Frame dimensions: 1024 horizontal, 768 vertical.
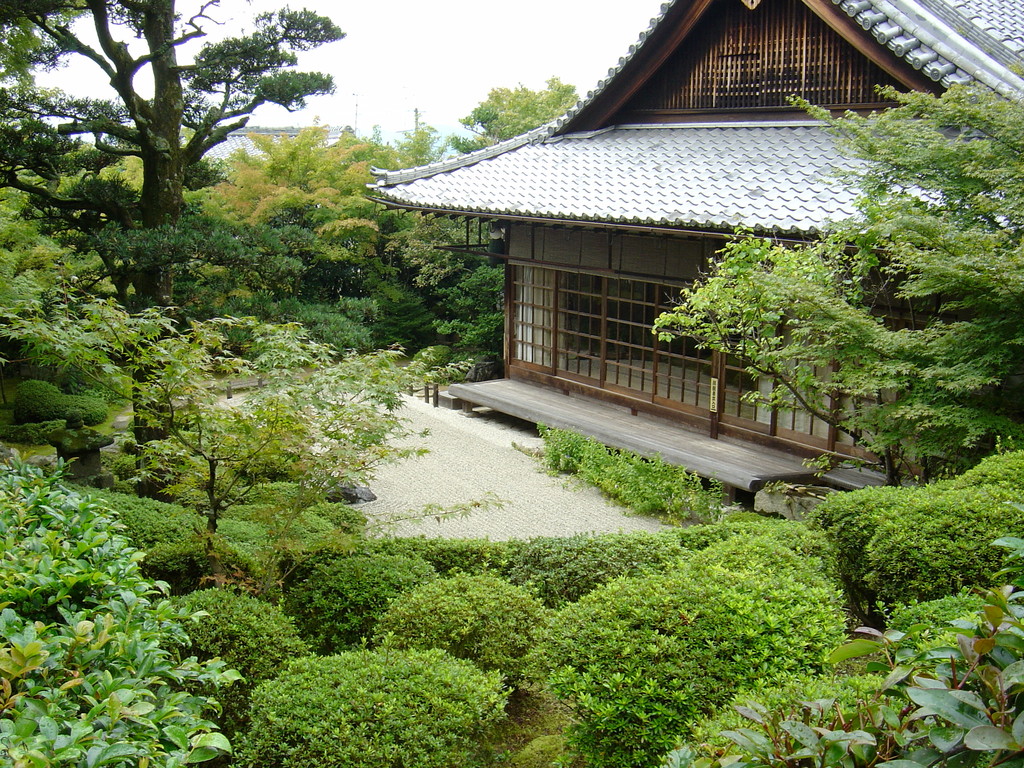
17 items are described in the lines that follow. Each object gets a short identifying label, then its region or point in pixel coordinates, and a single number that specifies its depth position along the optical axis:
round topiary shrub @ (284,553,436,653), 5.87
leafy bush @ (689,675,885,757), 2.93
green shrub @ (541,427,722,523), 10.03
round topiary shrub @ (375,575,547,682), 5.13
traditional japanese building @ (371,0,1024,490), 10.44
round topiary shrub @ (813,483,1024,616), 4.68
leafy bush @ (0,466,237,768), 2.28
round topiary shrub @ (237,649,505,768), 3.91
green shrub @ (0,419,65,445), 12.65
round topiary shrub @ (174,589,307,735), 4.90
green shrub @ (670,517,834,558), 6.00
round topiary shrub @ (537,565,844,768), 3.89
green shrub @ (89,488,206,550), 7.05
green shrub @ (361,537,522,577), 6.87
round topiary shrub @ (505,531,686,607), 6.40
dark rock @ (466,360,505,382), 17.56
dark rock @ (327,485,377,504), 10.74
